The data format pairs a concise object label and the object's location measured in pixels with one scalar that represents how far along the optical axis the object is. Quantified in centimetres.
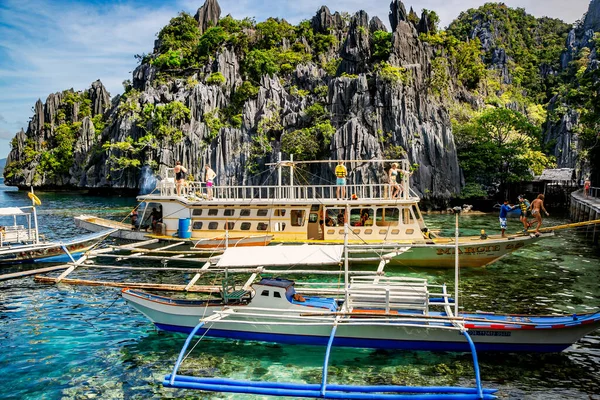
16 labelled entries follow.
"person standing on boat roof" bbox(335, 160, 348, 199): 2427
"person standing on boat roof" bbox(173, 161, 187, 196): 2689
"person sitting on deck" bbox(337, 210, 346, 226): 2478
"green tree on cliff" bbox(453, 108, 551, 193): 5772
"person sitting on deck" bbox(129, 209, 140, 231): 2926
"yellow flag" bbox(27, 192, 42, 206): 2375
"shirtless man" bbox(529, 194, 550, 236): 2122
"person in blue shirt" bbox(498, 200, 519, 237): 2392
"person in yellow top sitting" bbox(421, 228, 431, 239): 2392
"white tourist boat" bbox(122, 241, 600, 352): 1265
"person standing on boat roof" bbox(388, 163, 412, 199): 2386
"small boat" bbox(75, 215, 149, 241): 2822
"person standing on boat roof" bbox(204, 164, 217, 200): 2648
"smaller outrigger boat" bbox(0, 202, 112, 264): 2433
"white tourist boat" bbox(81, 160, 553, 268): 2264
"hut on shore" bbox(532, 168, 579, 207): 5959
